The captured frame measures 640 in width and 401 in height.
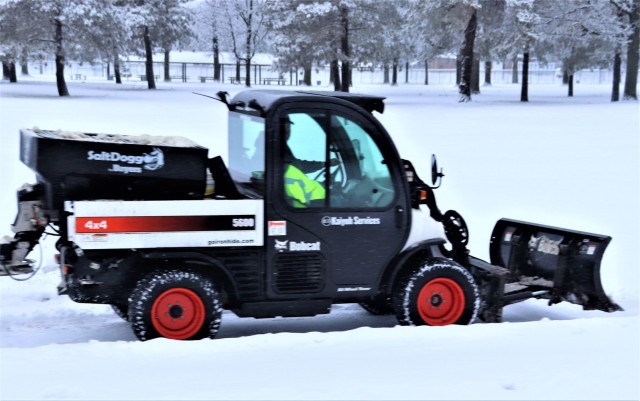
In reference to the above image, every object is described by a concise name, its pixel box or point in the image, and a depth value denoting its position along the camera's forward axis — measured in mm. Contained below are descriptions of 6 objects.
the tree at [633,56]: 41250
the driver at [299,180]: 6258
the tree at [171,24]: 53188
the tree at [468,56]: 40691
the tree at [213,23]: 67500
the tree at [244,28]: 60000
